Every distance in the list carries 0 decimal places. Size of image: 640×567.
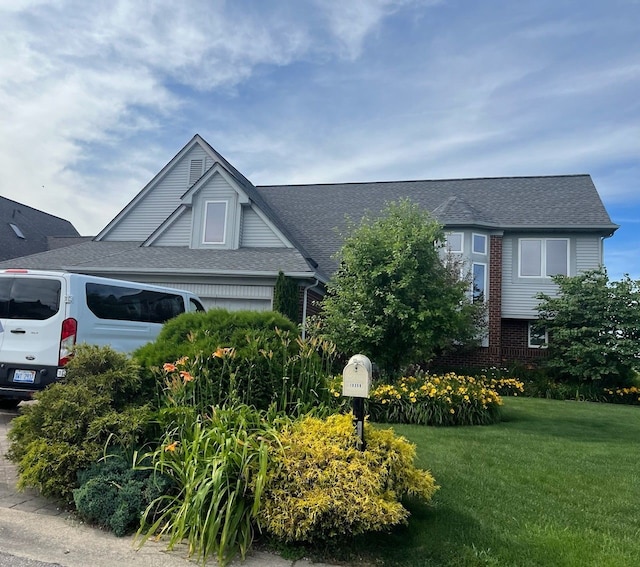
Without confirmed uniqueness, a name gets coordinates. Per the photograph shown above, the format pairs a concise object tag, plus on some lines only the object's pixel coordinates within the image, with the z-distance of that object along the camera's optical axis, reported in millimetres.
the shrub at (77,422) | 3807
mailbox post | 3428
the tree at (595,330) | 14305
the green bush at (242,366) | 4434
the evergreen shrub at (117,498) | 3447
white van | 6738
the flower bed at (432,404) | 8641
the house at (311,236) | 14117
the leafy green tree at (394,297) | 9102
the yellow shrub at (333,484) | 3059
